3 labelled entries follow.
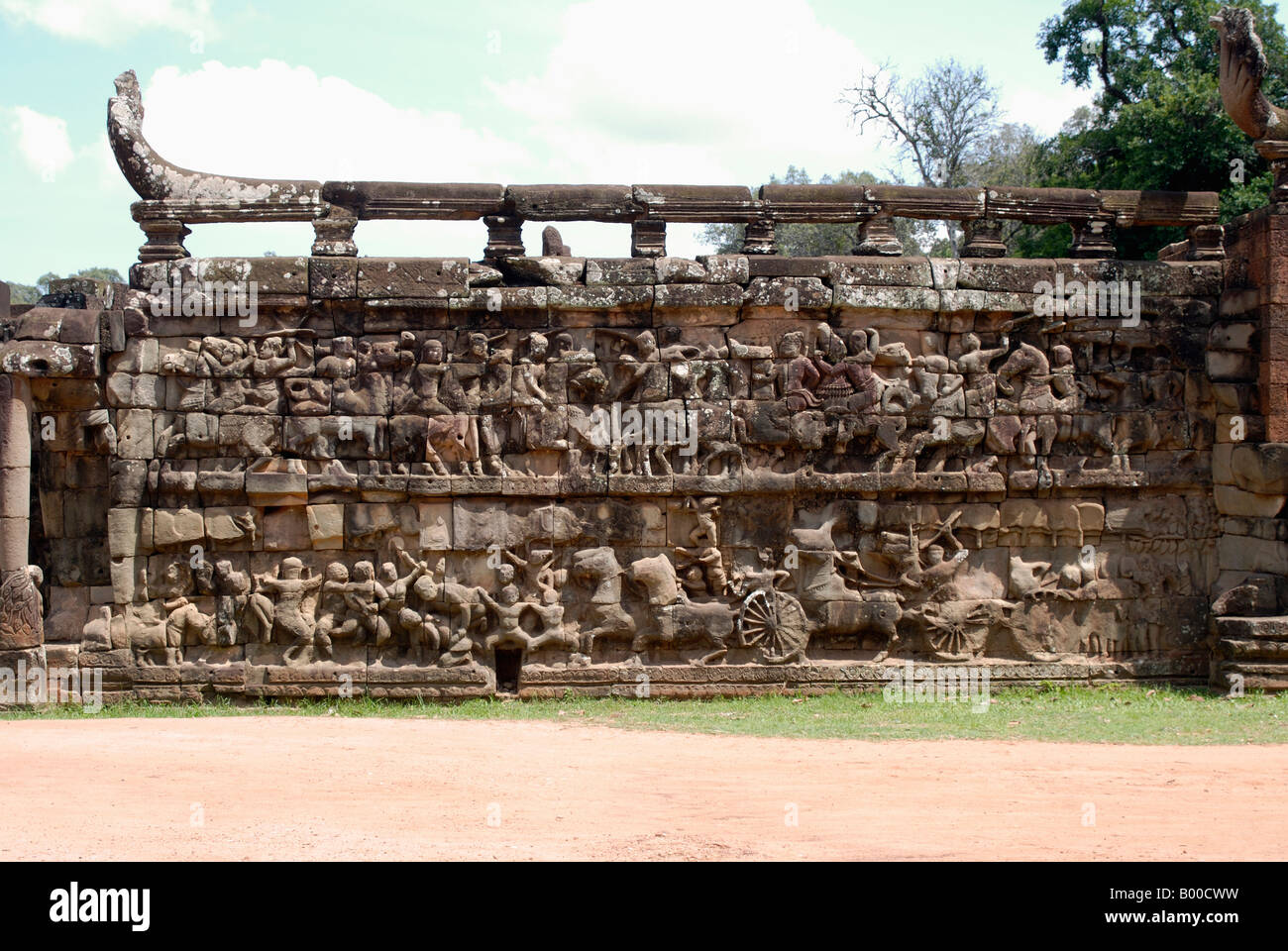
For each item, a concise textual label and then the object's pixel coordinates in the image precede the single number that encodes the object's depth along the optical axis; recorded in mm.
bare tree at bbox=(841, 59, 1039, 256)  28781
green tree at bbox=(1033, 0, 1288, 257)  18844
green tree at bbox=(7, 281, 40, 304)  42369
